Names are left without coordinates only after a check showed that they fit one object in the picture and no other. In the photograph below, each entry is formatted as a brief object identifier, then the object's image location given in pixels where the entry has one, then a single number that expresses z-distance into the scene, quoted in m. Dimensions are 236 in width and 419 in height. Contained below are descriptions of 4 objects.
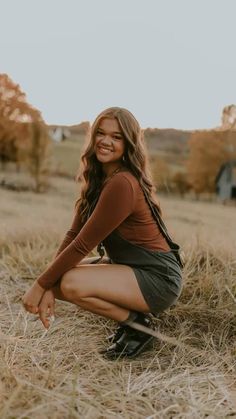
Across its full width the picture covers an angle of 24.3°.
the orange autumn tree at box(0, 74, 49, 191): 19.97
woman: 2.38
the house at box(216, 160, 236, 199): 27.34
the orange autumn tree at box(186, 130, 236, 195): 25.94
